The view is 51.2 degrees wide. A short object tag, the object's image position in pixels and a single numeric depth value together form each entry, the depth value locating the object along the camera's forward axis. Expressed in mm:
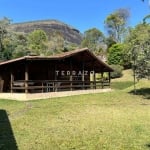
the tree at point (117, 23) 36578
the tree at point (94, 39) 38025
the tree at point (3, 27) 30327
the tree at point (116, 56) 26622
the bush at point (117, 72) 24121
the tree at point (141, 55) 13434
